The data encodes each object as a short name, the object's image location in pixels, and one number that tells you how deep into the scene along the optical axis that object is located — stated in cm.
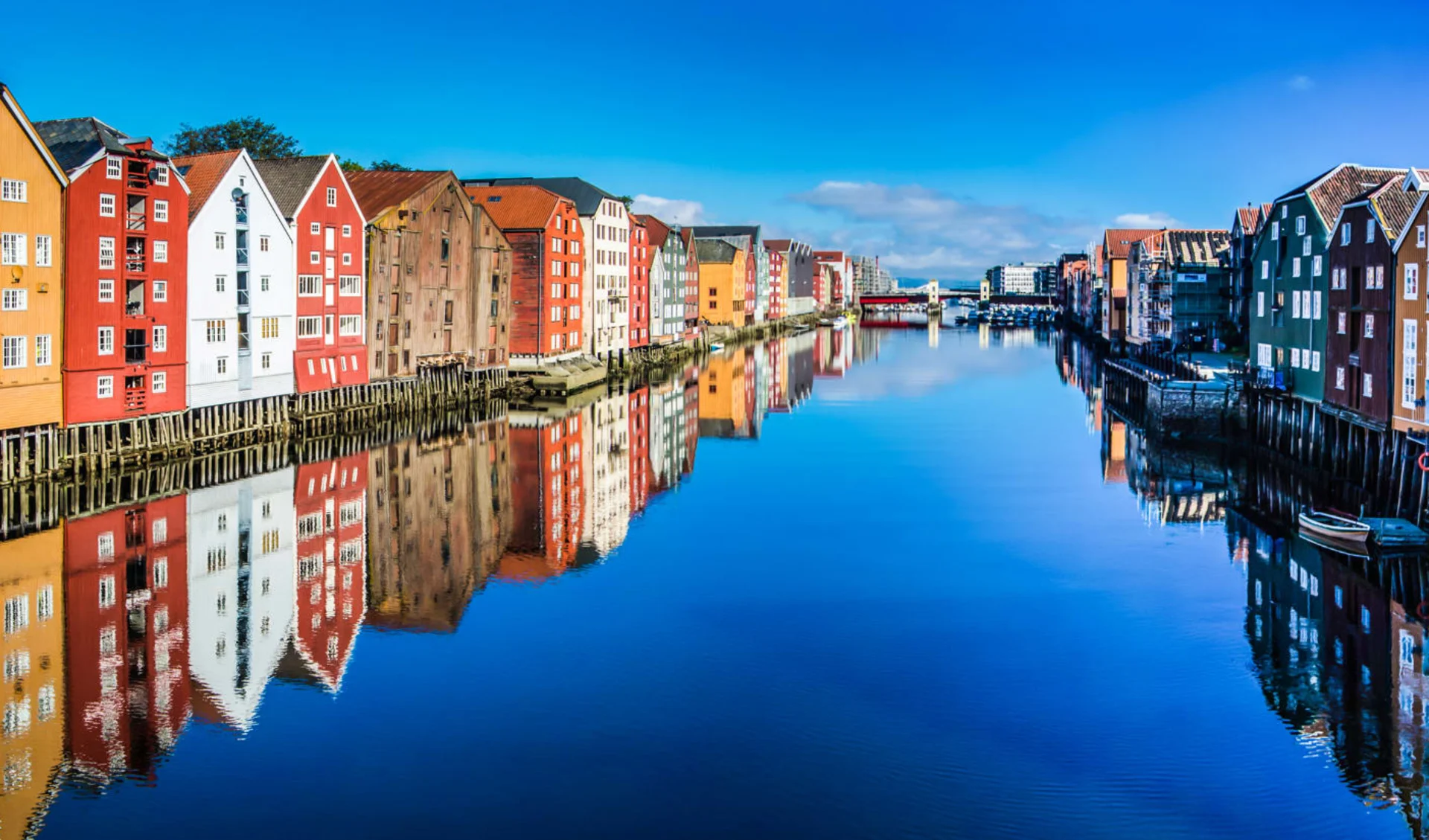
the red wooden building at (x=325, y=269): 5012
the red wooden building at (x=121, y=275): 3703
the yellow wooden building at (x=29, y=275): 3434
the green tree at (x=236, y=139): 7975
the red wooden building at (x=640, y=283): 9088
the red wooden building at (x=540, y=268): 6925
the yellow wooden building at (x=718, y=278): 12975
